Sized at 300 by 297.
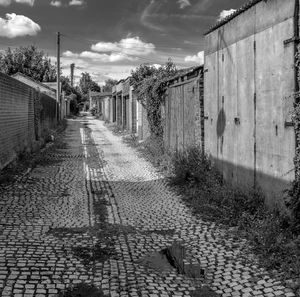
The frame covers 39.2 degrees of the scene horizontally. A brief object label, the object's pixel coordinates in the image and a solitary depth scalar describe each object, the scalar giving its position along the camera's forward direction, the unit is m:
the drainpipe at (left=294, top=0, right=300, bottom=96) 5.11
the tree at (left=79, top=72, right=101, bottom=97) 113.44
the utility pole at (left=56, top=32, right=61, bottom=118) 34.63
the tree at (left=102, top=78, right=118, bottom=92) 104.02
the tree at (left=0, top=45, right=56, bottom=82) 54.81
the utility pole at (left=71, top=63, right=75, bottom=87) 94.09
